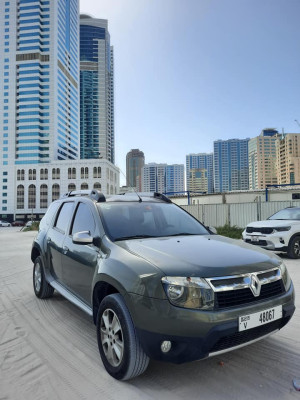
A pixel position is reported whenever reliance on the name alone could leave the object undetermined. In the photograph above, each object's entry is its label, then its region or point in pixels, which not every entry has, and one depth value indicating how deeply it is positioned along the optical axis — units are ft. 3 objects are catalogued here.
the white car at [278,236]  26.43
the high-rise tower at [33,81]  344.49
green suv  7.10
